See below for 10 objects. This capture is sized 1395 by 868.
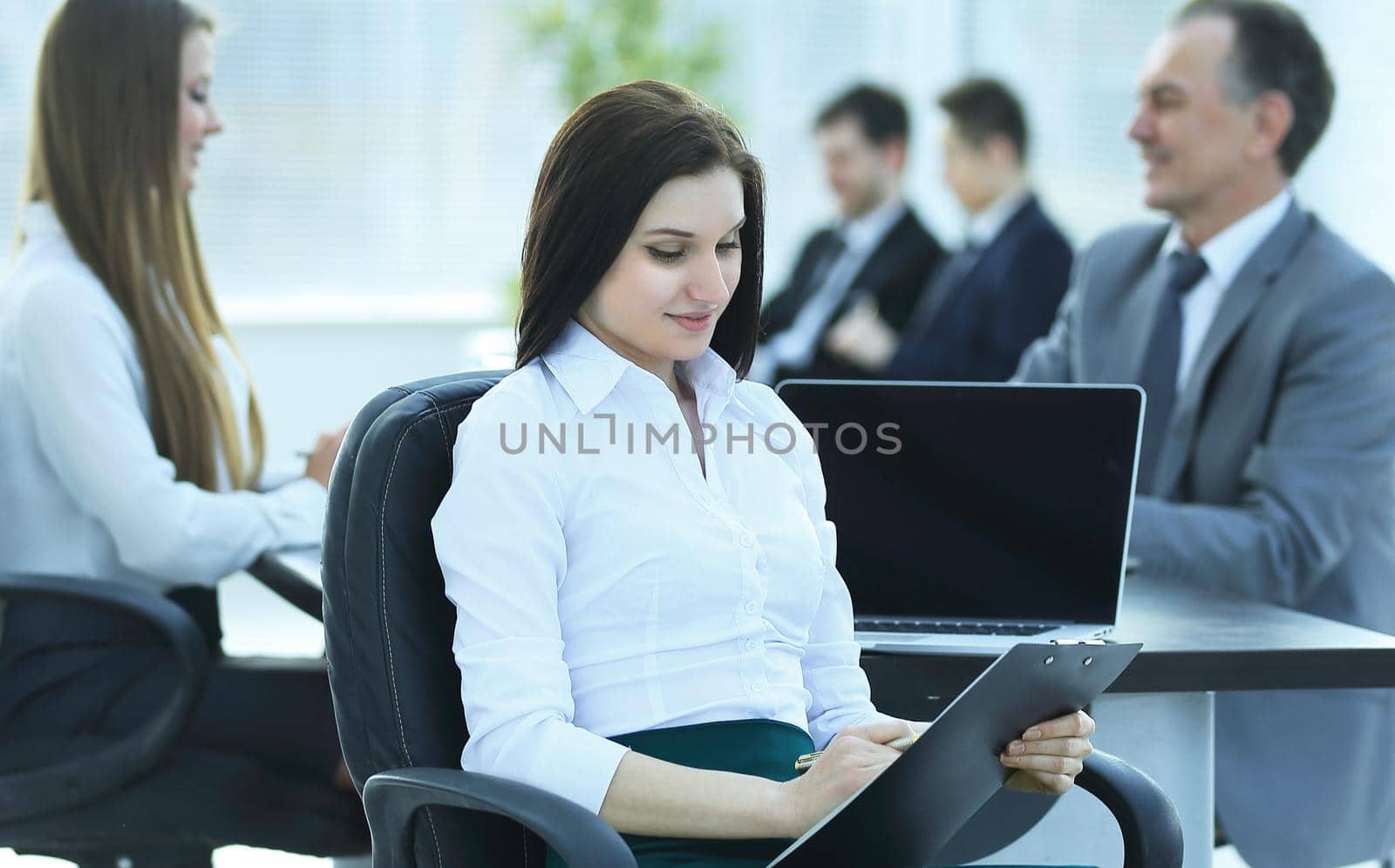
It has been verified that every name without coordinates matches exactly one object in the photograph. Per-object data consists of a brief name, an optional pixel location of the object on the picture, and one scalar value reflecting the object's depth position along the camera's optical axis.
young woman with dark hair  3.10
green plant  7.88
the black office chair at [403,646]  3.16
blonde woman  3.74
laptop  3.49
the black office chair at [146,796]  3.66
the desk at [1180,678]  3.41
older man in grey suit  3.78
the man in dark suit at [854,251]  7.33
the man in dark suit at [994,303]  6.51
